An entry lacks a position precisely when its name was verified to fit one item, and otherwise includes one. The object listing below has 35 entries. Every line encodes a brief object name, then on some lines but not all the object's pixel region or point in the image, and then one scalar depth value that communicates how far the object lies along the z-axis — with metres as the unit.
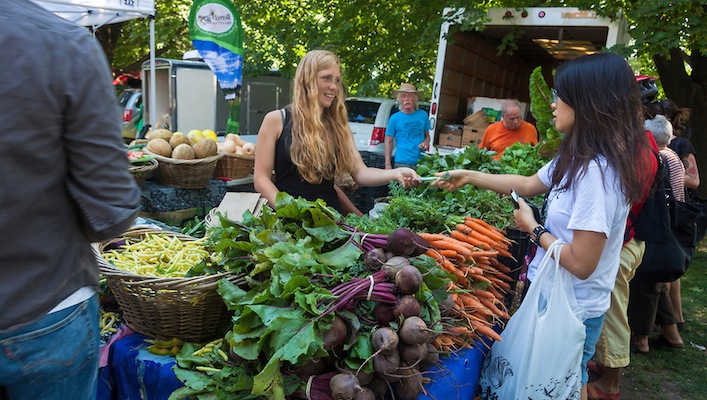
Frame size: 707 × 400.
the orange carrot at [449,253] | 2.34
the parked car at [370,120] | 8.88
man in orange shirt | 6.15
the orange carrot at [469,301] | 2.29
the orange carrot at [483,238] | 2.60
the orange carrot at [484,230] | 2.68
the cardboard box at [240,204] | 2.98
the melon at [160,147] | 4.71
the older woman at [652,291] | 3.90
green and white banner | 7.82
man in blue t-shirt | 7.47
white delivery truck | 6.91
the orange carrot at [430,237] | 2.44
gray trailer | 11.66
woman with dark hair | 1.91
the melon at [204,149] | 4.79
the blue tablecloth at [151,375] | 1.88
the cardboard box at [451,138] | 7.97
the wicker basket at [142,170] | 4.15
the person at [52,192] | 1.16
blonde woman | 2.89
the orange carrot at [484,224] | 2.74
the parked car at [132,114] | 13.24
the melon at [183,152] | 4.64
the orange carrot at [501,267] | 2.75
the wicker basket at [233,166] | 5.19
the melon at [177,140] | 4.91
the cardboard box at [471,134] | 7.86
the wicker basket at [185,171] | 4.55
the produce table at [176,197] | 4.58
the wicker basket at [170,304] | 1.83
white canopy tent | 7.14
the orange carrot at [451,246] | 2.36
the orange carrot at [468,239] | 2.55
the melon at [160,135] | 5.06
